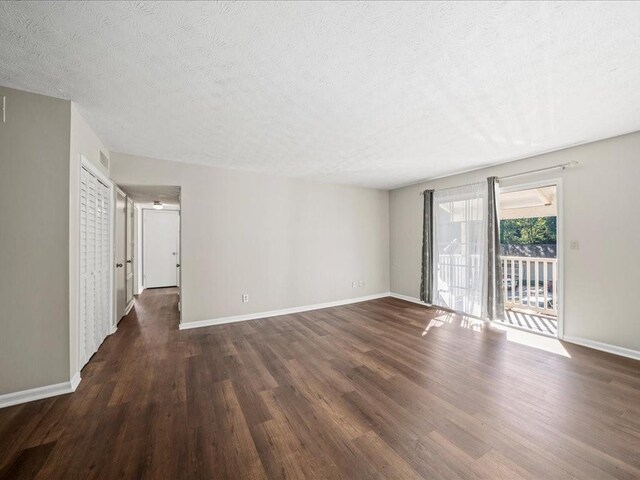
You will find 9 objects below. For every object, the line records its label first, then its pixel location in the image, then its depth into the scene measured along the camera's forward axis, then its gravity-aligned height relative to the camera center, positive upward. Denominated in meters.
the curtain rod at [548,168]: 3.10 +0.94
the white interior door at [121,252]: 3.74 -0.21
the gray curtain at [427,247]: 4.81 -0.14
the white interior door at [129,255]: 4.43 -0.30
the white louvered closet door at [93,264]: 2.44 -0.28
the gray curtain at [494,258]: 3.79 -0.27
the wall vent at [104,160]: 2.98 +0.96
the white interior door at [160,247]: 6.78 -0.22
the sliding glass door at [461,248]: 4.04 -0.14
